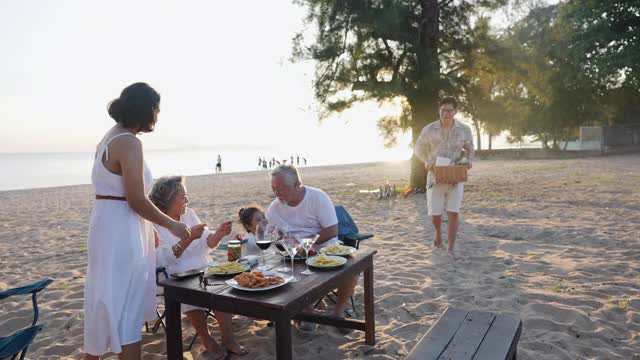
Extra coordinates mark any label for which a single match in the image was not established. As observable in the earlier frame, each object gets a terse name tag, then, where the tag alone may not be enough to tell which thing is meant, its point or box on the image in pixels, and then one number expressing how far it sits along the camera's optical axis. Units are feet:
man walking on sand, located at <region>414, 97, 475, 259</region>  18.58
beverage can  9.61
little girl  12.22
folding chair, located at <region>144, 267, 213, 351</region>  10.15
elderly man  11.86
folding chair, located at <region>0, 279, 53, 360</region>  7.04
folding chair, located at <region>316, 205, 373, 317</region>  13.15
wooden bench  7.00
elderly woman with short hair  10.14
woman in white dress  7.51
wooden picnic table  7.10
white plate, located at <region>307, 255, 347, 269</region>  8.75
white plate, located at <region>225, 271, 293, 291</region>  7.46
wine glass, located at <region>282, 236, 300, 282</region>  8.92
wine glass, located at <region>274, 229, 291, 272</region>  8.93
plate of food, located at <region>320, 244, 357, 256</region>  9.69
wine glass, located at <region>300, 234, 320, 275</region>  9.24
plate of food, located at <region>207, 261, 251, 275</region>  8.48
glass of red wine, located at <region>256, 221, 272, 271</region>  9.08
